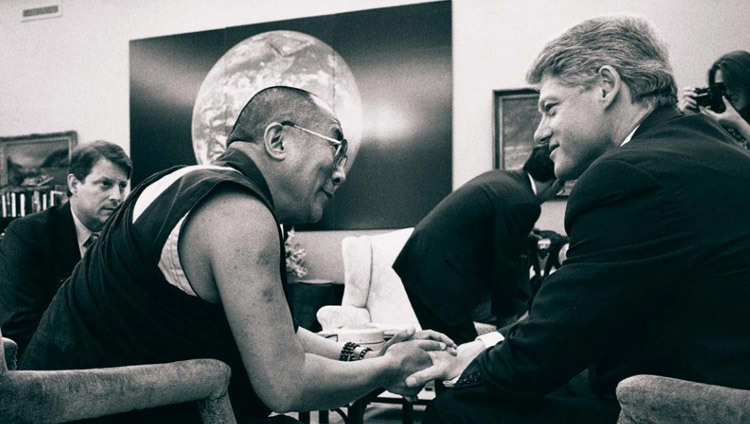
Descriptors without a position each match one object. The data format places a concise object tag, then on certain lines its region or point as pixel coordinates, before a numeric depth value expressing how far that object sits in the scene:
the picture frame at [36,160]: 6.39
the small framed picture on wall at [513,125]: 5.22
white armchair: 4.88
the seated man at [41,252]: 2.59
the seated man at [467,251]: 3.22
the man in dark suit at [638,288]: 1.27
